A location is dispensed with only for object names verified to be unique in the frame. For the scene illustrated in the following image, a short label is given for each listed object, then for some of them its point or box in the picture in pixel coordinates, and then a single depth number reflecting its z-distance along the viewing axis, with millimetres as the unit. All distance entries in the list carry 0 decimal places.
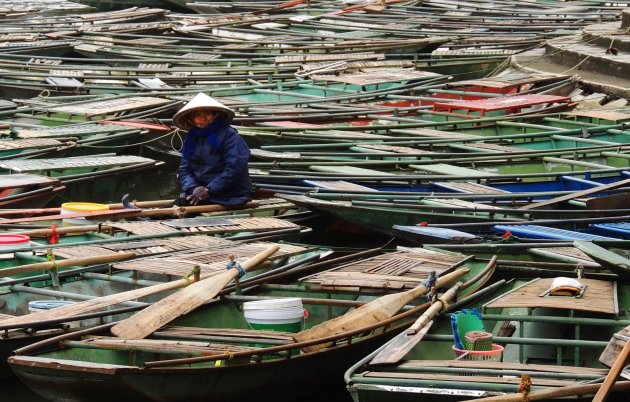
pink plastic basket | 8312
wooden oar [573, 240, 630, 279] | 9367
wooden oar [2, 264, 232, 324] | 9375
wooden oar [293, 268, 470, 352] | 9219
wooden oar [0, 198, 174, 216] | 12719
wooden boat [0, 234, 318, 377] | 9531
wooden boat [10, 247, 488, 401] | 8578
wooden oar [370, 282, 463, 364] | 8086
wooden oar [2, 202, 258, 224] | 12406
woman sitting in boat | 12922
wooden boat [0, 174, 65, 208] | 13461
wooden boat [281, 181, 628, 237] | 12195
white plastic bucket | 9586
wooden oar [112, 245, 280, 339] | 9148
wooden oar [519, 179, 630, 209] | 12641
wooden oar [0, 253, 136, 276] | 10258
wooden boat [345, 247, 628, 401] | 7570
